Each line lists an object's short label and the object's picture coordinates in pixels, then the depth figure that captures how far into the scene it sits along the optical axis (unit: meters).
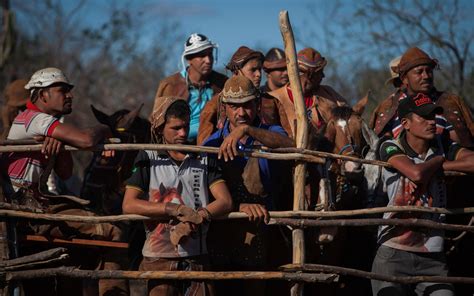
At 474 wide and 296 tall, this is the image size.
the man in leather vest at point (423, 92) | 16.95
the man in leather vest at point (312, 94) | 16.53
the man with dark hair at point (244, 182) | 13.84
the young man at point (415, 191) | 14.09
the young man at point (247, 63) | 17.37
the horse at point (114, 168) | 18.42
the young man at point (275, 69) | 18.89
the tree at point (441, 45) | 32.19
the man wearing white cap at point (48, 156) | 13.73
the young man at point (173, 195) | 13.17
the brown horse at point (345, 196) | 15.29
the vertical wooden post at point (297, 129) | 13.87
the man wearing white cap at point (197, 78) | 19.02
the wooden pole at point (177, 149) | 13.12
